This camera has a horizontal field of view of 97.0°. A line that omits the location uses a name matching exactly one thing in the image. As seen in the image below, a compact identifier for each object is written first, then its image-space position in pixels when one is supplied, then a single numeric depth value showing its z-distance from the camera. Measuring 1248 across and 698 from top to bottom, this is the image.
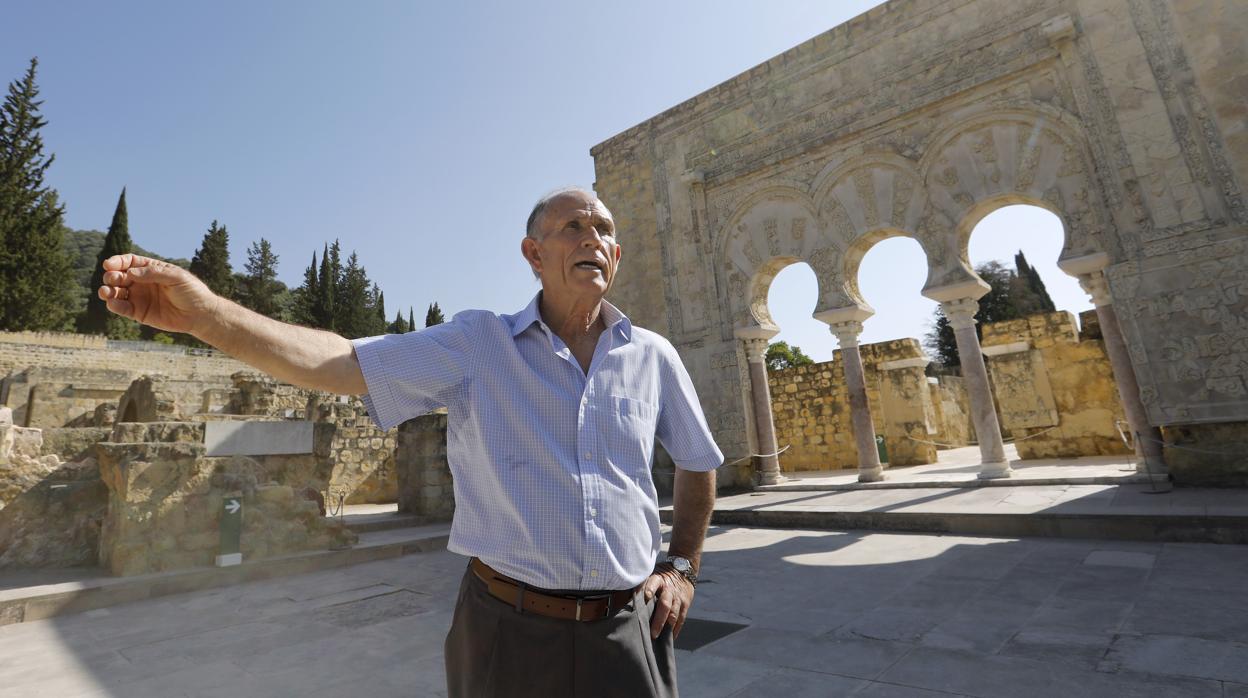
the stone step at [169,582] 4.39
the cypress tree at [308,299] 43.44
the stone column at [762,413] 9.98
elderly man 1.19
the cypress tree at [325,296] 43.44
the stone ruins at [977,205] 6.46
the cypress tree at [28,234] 27.88
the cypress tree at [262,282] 44.47
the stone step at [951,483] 6.58
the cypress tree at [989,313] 32.62
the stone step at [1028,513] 4.65
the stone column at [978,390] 7.69
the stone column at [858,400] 8.91
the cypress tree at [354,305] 44.28
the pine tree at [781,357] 40.41
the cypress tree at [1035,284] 33.97
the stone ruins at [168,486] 5.46
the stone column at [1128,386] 6.48
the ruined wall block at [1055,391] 10.03
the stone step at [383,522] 8.02
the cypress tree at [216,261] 40.39
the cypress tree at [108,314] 33.12
